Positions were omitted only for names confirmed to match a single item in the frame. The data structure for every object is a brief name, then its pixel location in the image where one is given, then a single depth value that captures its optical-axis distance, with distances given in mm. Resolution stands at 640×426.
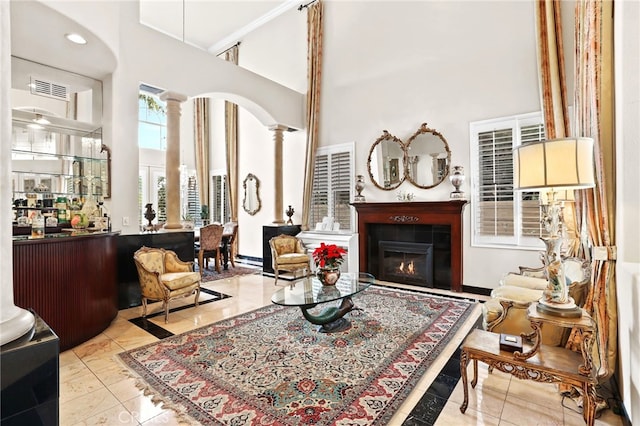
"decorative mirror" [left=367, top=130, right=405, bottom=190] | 5672
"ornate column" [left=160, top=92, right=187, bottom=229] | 5004
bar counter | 2709
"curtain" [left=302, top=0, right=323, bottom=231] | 6734
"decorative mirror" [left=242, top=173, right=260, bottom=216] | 8078
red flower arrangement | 3602
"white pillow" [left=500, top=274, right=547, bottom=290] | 3312
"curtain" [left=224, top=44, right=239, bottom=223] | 8312
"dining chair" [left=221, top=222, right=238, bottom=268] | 7211
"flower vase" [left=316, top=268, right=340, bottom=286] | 3625
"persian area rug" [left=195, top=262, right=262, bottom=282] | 6247
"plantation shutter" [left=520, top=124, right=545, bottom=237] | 4465
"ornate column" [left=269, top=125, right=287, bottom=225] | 6891
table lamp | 1896
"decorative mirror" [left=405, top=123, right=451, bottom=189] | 5230
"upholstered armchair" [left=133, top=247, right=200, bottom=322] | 3832
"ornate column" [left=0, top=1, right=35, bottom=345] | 989
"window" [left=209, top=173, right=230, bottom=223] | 8811
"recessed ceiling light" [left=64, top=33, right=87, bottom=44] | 3465
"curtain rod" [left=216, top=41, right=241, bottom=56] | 8505
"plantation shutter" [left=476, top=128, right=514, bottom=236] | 4680
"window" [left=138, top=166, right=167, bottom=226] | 9008
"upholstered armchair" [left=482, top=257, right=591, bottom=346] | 2453
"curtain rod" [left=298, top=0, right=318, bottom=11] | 6953
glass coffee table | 3222
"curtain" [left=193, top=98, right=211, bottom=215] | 9148
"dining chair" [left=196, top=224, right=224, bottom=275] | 6363
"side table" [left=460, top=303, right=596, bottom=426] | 1799
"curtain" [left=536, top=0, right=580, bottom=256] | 4027
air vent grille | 4117
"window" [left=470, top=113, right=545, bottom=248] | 4508
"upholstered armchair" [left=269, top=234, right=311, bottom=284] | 5617
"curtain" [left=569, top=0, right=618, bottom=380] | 2156
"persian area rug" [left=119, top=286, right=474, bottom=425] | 2094
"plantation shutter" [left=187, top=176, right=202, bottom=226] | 9344
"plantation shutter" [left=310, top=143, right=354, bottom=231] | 6379
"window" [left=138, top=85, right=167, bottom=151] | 9172
